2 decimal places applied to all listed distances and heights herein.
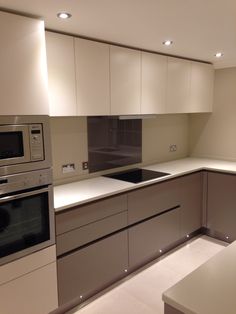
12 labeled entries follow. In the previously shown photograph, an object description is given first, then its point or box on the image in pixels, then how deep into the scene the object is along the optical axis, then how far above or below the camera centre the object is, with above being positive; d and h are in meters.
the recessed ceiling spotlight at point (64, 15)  1.82 +0.70
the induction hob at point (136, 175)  2.91 -0.62
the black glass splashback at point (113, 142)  2.96 -0.26
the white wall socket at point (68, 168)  2.75 -0.48
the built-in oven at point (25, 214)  1.80 -0.64
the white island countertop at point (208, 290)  0.89 -0.60
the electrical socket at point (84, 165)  2.90 -0.47
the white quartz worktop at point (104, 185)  2.25 -0.62
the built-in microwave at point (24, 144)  1.75 -0.15
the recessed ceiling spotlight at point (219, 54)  3.14 +0.74
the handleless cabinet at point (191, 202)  3.33 -1.03
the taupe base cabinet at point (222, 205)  3.31 -1.06
